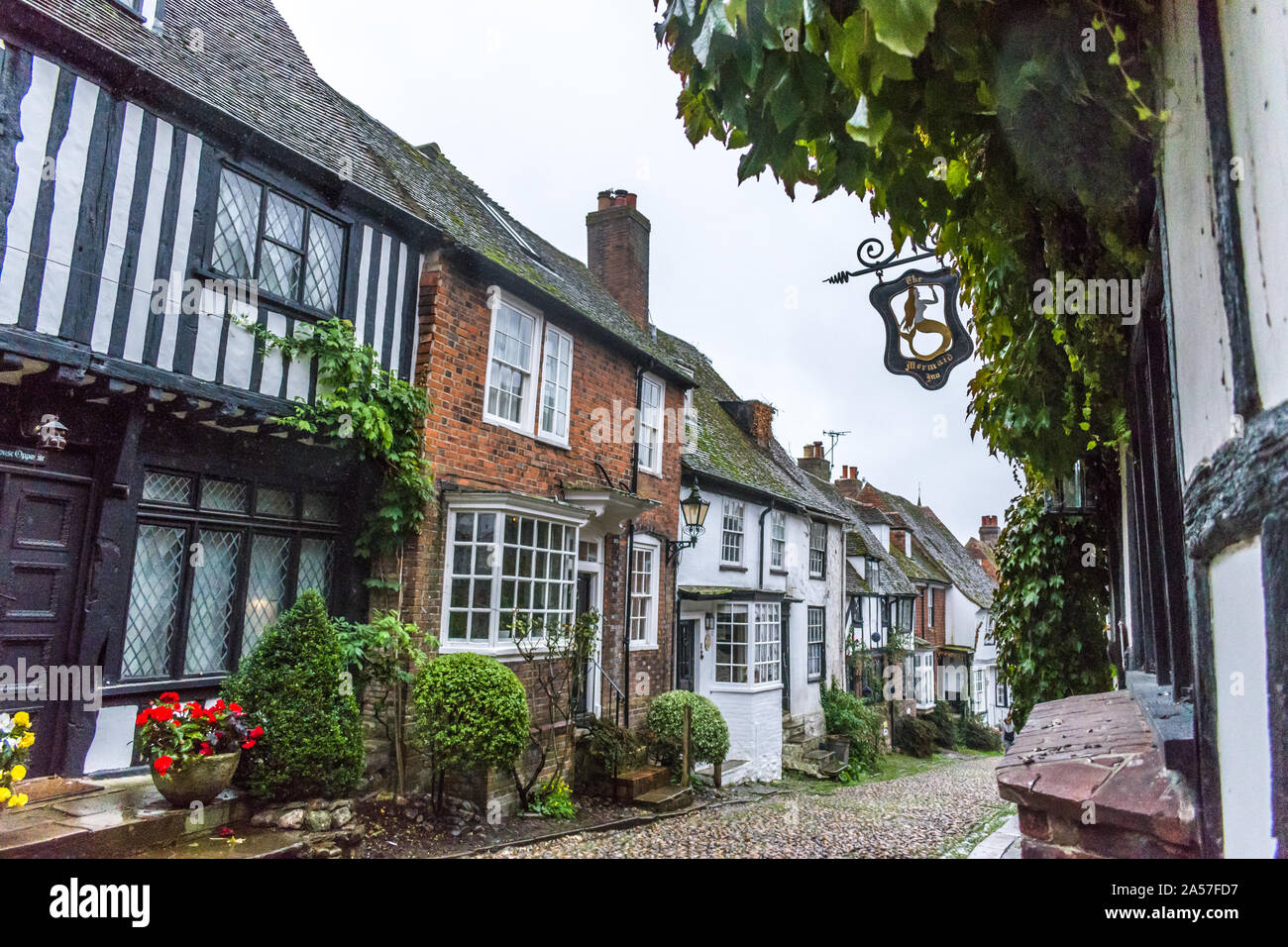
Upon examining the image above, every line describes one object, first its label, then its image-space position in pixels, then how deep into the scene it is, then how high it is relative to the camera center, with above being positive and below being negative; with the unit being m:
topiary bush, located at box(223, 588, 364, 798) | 6.43 -0.86
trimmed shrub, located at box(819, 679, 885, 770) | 21.12 -2.77
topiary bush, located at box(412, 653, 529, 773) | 8.15 -1.13
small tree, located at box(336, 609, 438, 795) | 8.09 -0.61
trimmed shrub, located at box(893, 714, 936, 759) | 24.97 -3.67
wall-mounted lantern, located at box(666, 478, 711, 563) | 13.84 +1.81
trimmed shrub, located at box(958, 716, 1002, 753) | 29.19 -4.17
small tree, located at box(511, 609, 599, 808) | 9.83 -0.82
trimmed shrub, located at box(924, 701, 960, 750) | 27.50 -3.60
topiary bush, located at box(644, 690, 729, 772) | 12.83 -1.90
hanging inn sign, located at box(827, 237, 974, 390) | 4.24 +1.64
